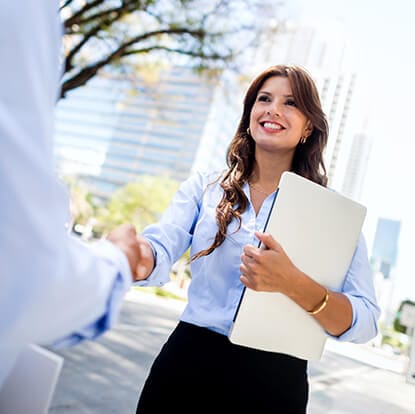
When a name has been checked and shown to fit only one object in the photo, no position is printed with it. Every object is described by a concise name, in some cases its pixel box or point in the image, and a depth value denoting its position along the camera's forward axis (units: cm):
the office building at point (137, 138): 5784
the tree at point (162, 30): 427
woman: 77
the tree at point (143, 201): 3005
